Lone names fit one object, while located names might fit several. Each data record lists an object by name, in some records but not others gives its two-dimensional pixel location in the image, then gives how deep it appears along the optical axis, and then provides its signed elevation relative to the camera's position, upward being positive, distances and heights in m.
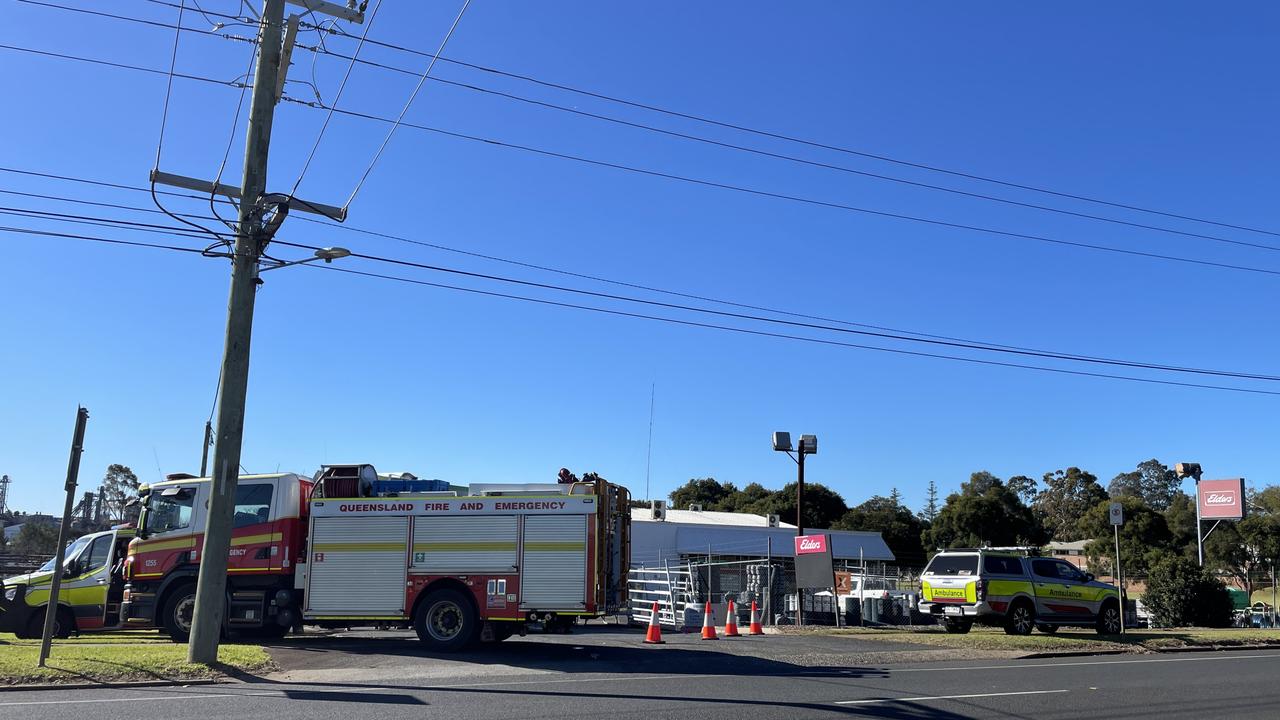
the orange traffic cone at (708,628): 18.23 -1.85
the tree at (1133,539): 65.44 +0.13
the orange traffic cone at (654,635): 17.28 -1.90
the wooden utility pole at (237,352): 12.84 +2.28
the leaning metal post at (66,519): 11.70 -0.08
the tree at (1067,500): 96.88 +3.91
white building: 46.59 -0.48
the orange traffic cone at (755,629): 20.23 -2.05
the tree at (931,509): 119.75 +3.28
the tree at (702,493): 92.75 +3.49
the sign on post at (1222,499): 39.62 +1.82
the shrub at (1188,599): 25.77 -1.50
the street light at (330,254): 14.37 +3.90
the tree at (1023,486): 107.44 +5.73
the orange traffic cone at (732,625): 19.56 -1.90
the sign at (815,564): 22.70 -0.75
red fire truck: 15.59 -0.57
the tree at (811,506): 79.50 +2.24
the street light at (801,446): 29.02 +2.53
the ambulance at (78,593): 17.92 -1.50
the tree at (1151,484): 118.81 +6.94
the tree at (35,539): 72.38 -2.10
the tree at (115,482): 71.56 +2.37
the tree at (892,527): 82.31 +0.61
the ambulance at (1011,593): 20.75 -1.20
